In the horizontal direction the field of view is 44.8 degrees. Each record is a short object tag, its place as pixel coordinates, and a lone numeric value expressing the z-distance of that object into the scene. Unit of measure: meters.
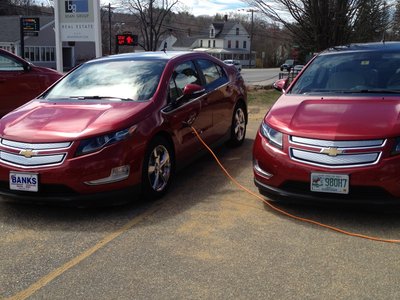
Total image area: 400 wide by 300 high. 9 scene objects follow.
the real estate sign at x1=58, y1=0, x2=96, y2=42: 12.86
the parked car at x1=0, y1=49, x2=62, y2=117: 8.63
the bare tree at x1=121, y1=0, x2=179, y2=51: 43.72
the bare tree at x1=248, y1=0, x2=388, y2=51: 15.86
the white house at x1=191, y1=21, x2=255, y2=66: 102.05
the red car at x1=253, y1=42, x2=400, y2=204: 4.13
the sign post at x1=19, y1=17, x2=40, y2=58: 31.83
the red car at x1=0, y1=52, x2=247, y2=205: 4.47
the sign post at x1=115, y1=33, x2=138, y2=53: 19.36
